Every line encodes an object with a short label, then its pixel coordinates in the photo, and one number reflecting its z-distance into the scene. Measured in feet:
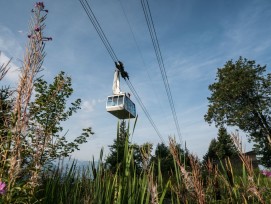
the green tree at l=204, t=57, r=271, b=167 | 93.40
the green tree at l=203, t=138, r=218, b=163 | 165.03
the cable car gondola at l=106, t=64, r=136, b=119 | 63.46
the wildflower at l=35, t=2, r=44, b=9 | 5.22
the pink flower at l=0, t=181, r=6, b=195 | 4.59
